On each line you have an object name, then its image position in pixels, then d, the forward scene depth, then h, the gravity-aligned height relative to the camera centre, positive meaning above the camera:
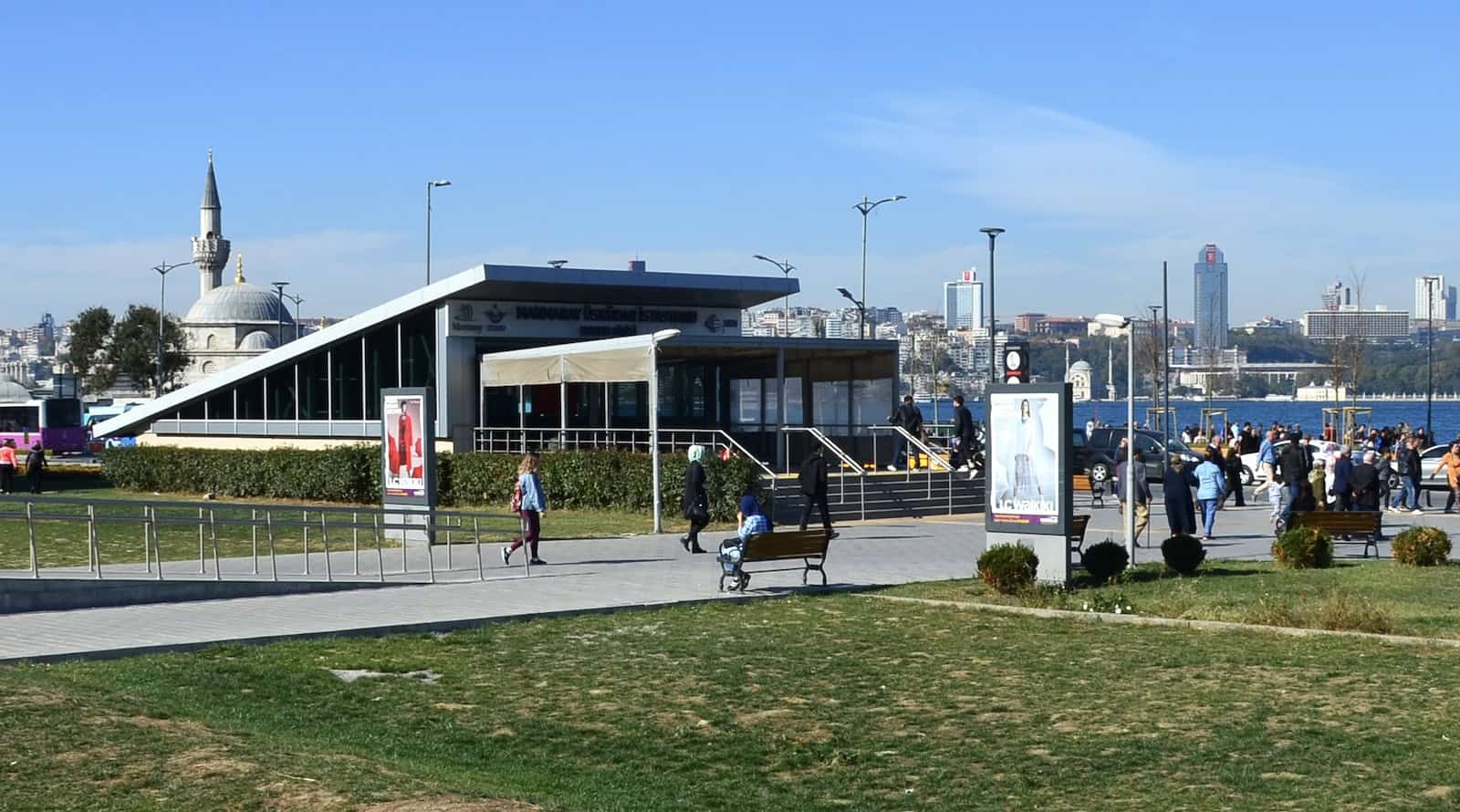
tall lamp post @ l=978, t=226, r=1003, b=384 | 43.16 +2.70
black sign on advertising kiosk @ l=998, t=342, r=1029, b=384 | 20.14 +0.59
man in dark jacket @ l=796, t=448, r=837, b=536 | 25.55 -0.93
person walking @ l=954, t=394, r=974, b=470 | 35.03 -0.44
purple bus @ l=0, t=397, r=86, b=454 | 72.88 +0.10
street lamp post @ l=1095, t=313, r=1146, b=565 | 20.62 -0.47
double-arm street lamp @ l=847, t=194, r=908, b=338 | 57.50 +6.99
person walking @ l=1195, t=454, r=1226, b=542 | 26.61 -1.19
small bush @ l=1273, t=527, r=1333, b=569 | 20.42 -1.64
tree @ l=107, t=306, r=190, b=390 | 95.75 +4.36
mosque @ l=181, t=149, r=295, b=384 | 133.00 +7.68
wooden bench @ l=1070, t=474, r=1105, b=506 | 33.62 -1.45
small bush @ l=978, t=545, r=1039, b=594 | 17.47 -1.55
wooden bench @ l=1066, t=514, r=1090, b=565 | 20.81 -1.39
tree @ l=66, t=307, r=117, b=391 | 96.79 +4.48
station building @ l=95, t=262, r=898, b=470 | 37.12 +1.19
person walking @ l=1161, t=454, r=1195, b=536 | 23.62 -1.16
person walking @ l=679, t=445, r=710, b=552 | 23.66 -1.16
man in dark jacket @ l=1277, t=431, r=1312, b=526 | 25.39 -0.91
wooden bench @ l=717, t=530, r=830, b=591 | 18.50 -1.42
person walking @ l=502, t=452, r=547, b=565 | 21.95 -1.09
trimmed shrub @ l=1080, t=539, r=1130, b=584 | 19.03 -1.62
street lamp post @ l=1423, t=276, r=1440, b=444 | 59.31 +3.02
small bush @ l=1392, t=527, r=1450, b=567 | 20.64 -1.66
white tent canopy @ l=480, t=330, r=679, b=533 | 33.19 +1.13
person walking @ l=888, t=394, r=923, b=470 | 36.78 -0.08
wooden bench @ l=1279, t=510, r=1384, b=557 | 22.89 -1.47
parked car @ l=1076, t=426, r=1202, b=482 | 40.47 -0.93
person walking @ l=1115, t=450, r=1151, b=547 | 25.48 -1.22
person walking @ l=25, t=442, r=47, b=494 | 41.66 -0.96
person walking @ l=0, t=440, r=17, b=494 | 40.25 -0.94
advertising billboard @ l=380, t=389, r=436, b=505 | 24.09 -0.35
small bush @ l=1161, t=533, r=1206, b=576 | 19.70 -1.62
